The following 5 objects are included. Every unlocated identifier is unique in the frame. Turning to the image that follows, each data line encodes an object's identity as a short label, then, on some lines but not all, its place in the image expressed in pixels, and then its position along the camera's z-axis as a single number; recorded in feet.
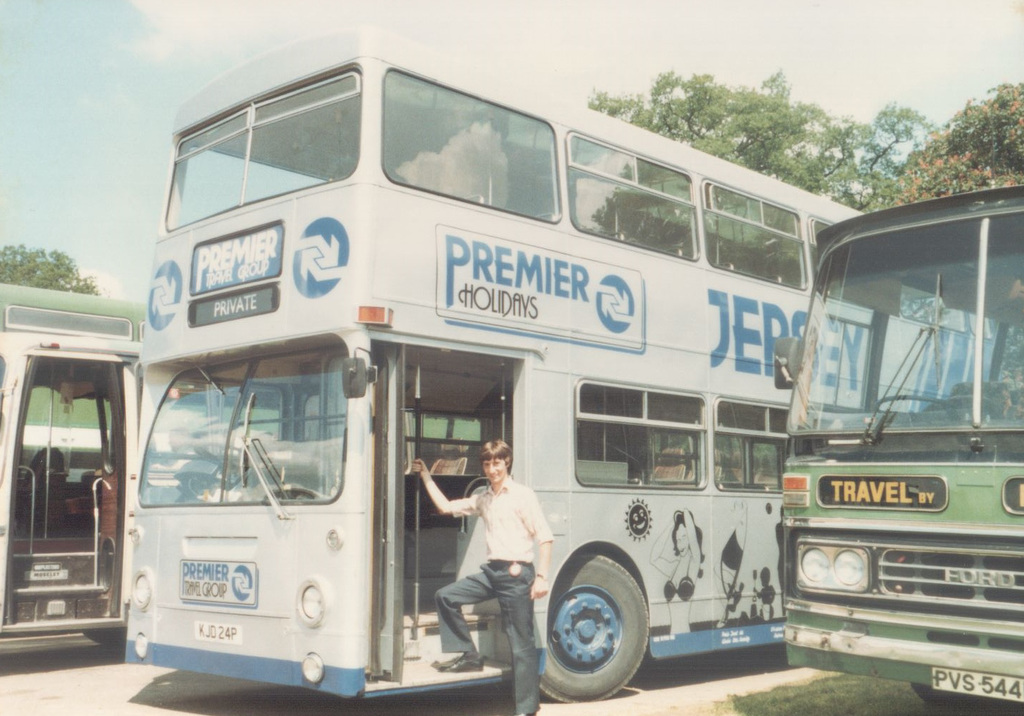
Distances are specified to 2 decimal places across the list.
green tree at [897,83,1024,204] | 73.20
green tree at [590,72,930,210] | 129.18
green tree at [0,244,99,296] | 190.70
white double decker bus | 25.91
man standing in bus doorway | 26.48
